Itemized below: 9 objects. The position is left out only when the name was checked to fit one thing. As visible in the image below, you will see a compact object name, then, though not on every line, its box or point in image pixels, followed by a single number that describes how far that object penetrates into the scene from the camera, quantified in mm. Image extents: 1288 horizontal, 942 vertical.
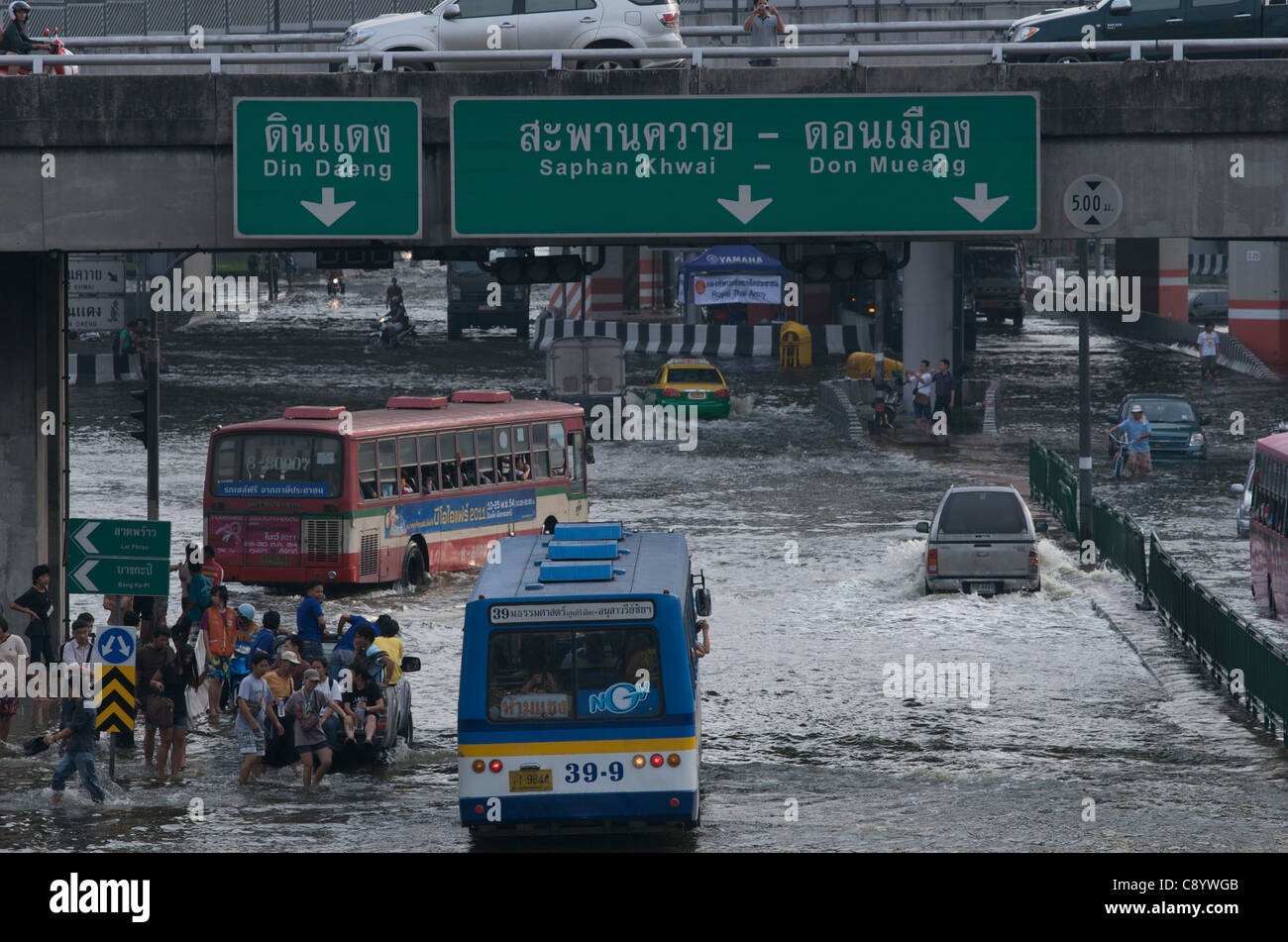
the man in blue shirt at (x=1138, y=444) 37500
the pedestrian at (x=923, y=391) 45625
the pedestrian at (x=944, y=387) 45406
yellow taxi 47469
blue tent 65125
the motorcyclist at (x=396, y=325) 64500
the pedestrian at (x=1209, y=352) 54438
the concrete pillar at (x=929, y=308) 46562
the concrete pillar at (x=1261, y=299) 55875
